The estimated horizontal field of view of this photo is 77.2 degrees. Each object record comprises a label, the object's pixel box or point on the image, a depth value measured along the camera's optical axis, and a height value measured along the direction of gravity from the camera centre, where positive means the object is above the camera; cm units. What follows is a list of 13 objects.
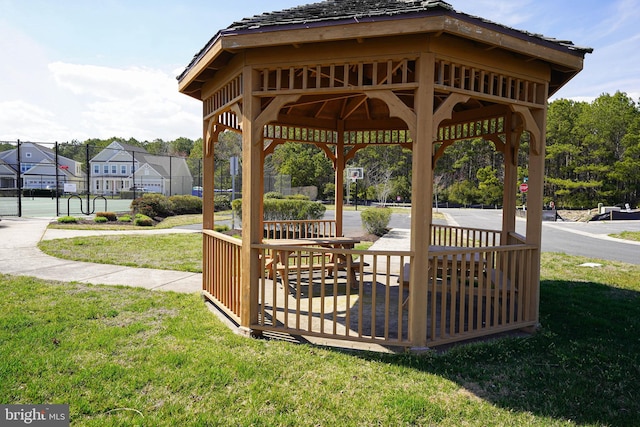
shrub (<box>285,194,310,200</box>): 1972 -24
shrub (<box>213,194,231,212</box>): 2591 -83
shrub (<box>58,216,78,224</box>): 1681 -129
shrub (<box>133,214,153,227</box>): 1766 -140
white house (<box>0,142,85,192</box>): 4528 +275
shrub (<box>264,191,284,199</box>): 1998 -20
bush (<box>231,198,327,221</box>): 1524 -65
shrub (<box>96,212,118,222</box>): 1852 -120
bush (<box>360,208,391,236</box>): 1562 -101
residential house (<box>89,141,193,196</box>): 4631 +209
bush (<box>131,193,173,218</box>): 2070 -79
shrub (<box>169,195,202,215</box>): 2294 -78
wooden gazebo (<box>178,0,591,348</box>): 396 +106
